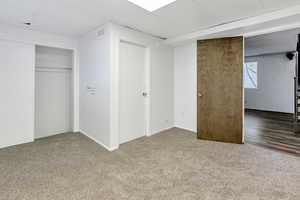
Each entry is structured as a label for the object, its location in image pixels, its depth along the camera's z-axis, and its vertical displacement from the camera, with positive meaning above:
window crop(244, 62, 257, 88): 7.23 +1.09
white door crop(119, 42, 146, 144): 3.32 +0.15
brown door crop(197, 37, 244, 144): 3.21 +0.18
